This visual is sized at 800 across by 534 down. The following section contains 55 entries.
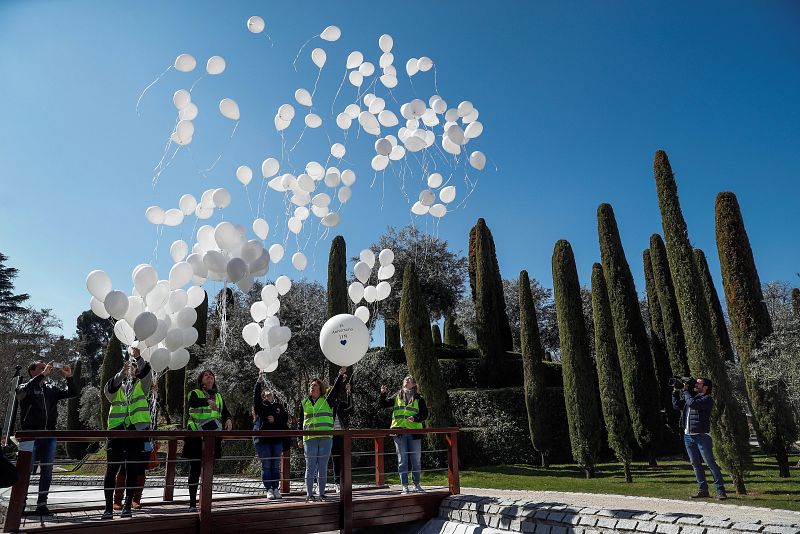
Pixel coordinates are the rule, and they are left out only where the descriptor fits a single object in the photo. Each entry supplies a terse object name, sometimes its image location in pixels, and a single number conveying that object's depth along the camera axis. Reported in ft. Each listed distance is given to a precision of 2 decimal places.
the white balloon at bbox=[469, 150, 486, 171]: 24.94
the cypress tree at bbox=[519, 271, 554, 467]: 44.83
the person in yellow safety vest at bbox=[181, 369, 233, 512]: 20.07
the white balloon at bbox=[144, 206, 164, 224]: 23.71
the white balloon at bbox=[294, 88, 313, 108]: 24.04
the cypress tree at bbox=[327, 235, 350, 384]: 58.21
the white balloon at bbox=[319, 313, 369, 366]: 23.02
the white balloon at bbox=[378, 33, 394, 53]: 23.77
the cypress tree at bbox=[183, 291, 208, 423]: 61.00
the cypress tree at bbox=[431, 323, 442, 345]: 85.23
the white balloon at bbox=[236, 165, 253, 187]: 25.12
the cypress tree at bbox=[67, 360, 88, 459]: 77.82
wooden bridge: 16.20
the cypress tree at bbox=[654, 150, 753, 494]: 27.22
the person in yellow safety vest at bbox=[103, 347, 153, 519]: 18.01
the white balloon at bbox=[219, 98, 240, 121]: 22.91
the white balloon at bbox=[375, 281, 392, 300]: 28.04
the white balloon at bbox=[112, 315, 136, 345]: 20.42
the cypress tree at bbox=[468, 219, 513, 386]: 56.85
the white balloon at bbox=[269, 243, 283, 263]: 26.91
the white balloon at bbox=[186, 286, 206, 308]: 23.37
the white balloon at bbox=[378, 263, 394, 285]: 28.53
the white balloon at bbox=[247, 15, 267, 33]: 21.99
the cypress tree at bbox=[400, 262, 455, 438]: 43.37
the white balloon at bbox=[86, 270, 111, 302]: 19.77
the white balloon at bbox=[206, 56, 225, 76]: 21.90
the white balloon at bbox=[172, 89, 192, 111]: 22.08
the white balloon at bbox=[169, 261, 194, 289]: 21.32
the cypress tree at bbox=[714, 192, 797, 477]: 32.96
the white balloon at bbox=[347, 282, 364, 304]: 28.17
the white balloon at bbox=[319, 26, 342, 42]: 23.04
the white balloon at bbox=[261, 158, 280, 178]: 25.16
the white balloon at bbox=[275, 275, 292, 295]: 26.48
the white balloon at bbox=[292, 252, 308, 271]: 26.96
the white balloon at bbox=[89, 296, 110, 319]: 20.55
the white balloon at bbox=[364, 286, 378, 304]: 27.99
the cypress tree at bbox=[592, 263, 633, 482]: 36.96
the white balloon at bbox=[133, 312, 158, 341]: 18.67
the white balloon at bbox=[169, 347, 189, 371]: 21.75
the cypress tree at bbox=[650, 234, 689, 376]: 50.88
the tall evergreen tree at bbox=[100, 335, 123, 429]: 72.79
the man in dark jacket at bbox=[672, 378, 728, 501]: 23.57
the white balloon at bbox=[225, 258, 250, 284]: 21.30
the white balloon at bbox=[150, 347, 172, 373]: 20.52
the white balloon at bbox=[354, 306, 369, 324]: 26.66
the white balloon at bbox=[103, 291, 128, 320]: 19.27
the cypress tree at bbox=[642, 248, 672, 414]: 52.37
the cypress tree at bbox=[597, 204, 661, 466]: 46.55
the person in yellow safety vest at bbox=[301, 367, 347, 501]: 21.44
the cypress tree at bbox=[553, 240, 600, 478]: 38.86
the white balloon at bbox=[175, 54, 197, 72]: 21.13
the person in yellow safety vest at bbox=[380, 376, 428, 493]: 24.13
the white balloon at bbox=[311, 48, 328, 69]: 23.58
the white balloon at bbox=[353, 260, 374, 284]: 27.09
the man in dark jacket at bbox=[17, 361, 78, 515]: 18.80
